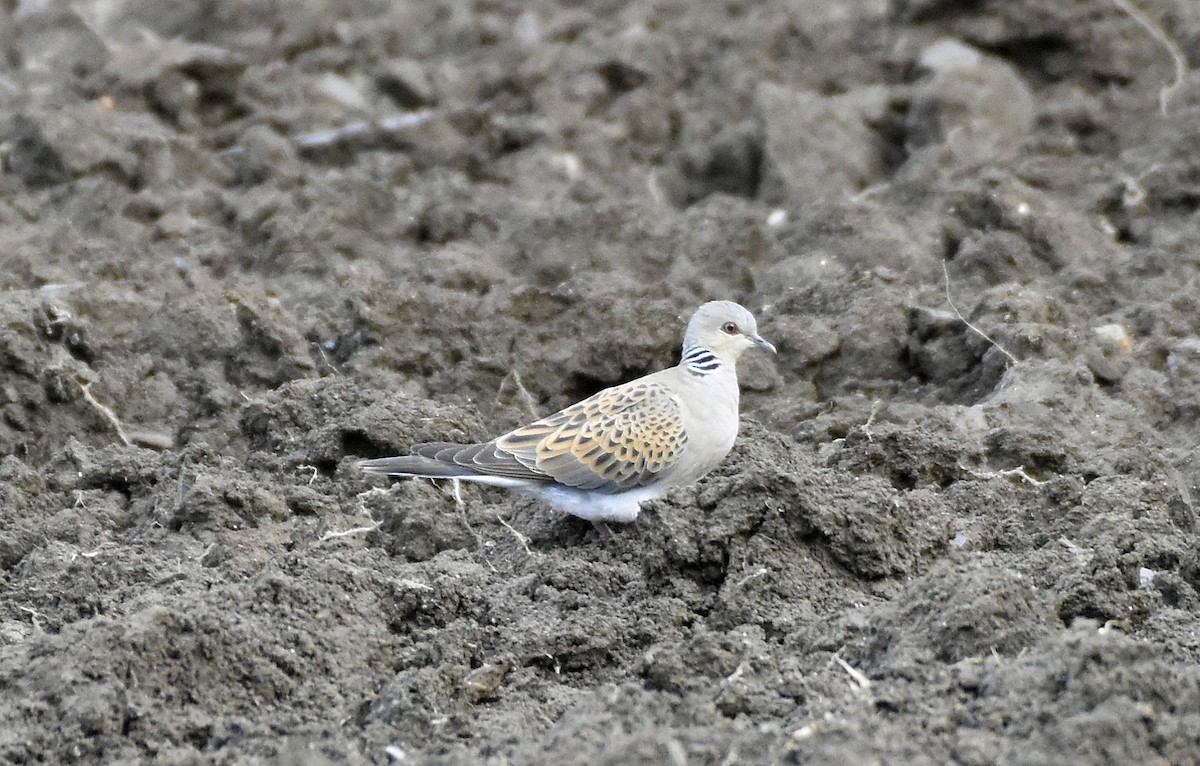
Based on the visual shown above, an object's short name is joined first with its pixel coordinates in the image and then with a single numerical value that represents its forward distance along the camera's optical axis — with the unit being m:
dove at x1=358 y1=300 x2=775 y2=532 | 11.02
